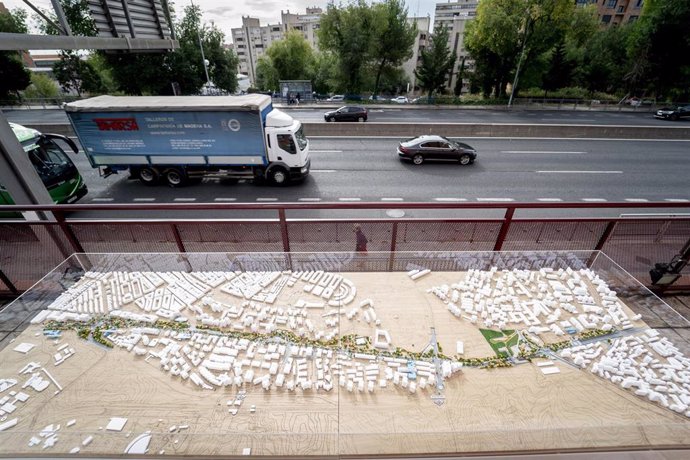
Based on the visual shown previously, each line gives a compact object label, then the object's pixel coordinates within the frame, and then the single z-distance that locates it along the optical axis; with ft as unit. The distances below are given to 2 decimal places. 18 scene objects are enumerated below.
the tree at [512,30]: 85.30
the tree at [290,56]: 150.30
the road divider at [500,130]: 62.75
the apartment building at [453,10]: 253.03
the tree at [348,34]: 106.01
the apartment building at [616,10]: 155.22
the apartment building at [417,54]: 191.11
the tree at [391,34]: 104.68
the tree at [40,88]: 126.62
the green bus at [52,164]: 30.23
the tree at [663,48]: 89.04
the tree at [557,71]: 116.37
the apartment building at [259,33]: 239.71
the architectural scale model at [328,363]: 9.66
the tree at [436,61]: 117.63
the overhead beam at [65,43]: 13.71
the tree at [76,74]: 119.85
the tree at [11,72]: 102.47
